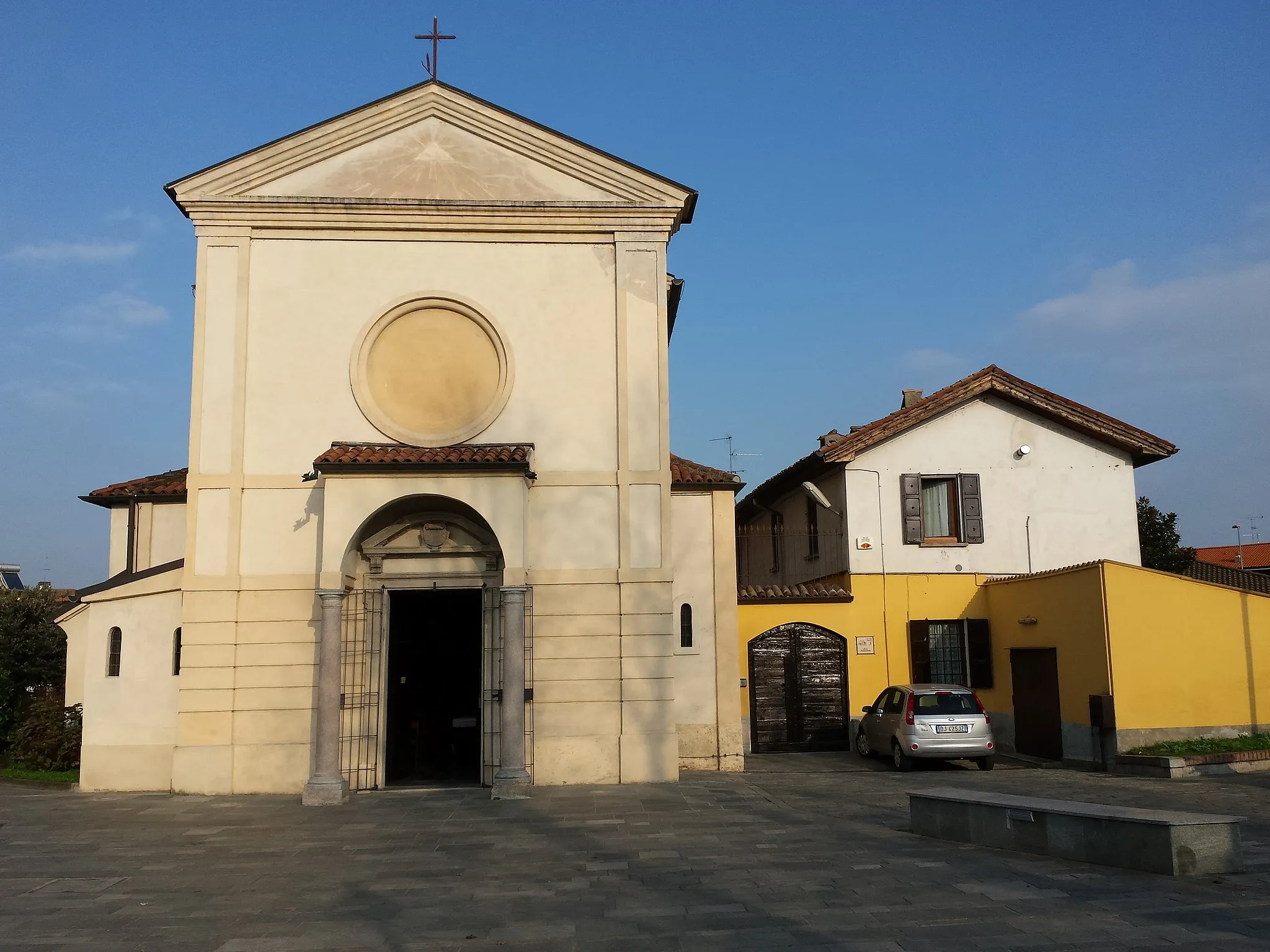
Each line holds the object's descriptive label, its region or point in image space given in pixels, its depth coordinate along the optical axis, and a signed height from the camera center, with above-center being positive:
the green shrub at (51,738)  17.00 -1.69
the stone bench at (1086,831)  8.60 -1.93
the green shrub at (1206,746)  15.78 -1.96
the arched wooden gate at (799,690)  19.67 -1.22
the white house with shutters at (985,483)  20.92 +3.00
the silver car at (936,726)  16.84 -1.70
